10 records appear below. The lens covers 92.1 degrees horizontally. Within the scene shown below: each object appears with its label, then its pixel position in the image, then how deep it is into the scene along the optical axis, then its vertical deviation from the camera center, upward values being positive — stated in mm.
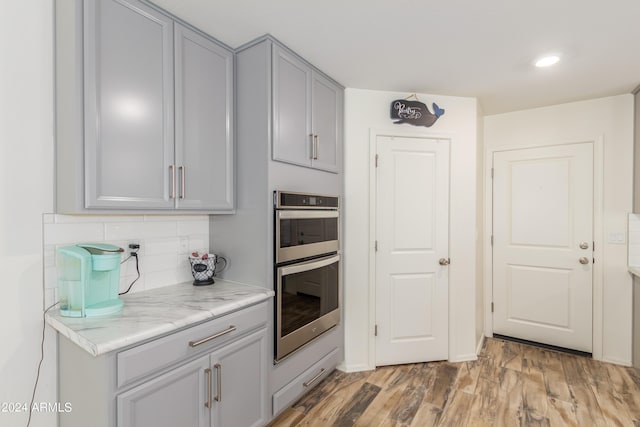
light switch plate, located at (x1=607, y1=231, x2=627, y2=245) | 2765 -229
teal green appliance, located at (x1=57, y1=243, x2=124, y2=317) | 1367 -310
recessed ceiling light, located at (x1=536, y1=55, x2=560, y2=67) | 2074 +1039
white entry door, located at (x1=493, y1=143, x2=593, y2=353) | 2920 -324
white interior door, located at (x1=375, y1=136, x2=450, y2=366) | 2668 -327
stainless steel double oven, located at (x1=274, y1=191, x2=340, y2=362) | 1890 -377
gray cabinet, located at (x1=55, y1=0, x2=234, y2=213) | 1328 +496
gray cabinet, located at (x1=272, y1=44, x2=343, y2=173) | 1922 +684
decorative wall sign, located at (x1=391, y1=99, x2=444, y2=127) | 2605 +844
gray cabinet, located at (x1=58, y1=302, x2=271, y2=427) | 1190 -745
